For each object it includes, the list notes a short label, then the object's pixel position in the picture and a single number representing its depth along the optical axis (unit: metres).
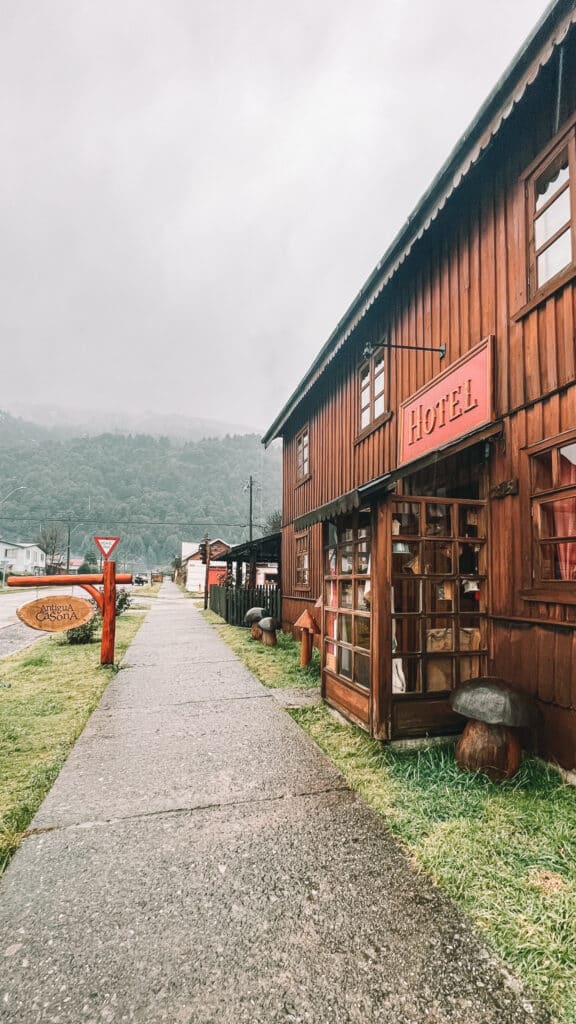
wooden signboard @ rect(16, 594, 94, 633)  7.11
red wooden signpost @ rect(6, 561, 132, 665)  8.62
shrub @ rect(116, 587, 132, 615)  17.56
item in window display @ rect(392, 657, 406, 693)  4.66
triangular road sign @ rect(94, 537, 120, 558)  9.45
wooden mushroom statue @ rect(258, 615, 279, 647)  11.41
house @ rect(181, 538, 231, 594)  54.32
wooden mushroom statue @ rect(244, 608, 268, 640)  12.39
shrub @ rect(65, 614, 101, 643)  11.93
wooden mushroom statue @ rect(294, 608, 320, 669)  8.30
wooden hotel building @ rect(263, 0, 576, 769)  4.04
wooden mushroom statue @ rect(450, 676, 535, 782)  3.75
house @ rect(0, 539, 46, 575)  77.12
